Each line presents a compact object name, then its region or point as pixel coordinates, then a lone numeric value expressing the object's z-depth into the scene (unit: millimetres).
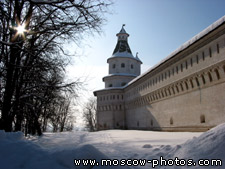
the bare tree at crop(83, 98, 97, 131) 46375
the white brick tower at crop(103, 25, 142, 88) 37500
